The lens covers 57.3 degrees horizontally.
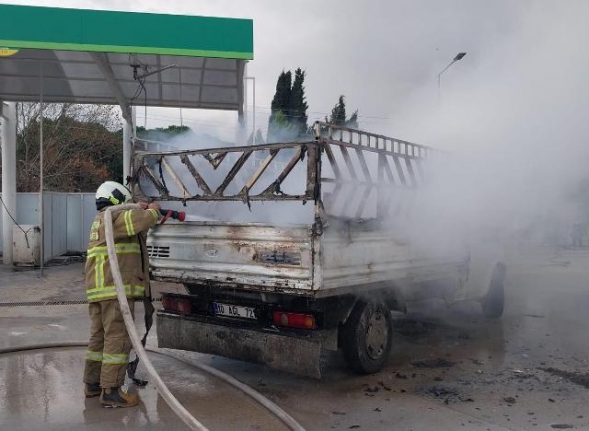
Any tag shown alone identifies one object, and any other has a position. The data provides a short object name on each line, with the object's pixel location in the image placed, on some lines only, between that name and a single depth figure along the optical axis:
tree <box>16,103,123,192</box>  20.22
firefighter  4.11
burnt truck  4.41
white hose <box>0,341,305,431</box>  3.89
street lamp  5.74
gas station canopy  8.45
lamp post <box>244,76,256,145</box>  10.46
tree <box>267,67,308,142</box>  13.17
